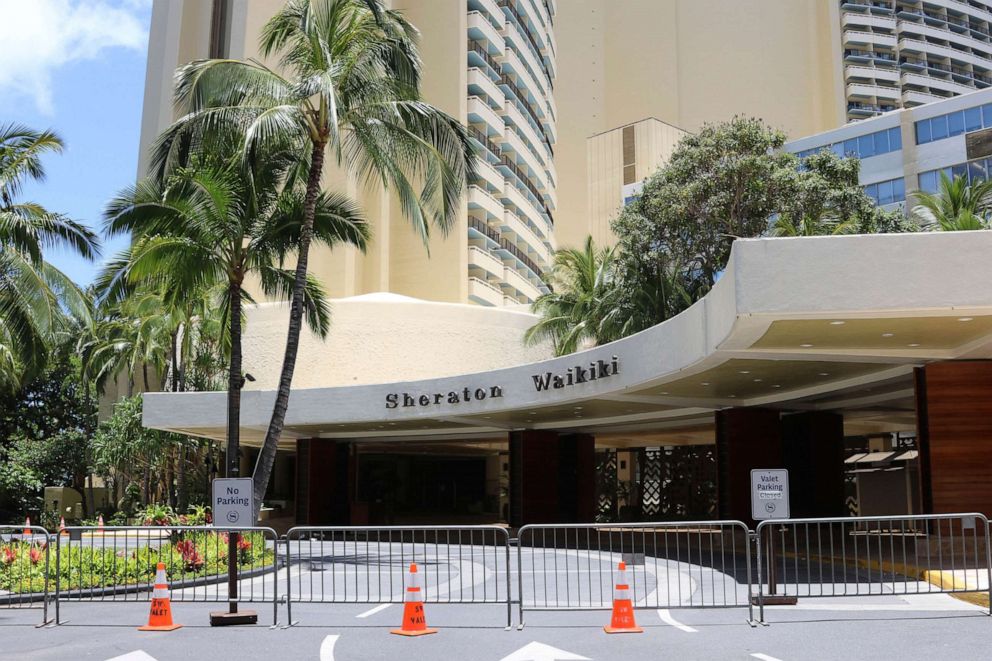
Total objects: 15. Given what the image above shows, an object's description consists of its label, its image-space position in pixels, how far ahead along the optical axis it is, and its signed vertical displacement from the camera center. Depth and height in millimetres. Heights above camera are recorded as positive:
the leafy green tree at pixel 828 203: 38000 +9662
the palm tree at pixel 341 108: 21375 +7513
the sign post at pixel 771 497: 13898 -425
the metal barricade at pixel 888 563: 14773 -1797
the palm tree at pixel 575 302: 42031 +6884
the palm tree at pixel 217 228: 22062 +5327
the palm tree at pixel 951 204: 32569 +8454
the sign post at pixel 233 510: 13086 -497
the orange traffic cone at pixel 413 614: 12062 -1680
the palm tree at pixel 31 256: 22969 +4860
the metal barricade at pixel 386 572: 16150 -2034
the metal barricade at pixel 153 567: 16734 -1757
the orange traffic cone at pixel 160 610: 12523 -1676
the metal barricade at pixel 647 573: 14609 -1976
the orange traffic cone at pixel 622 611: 11867 -1645
